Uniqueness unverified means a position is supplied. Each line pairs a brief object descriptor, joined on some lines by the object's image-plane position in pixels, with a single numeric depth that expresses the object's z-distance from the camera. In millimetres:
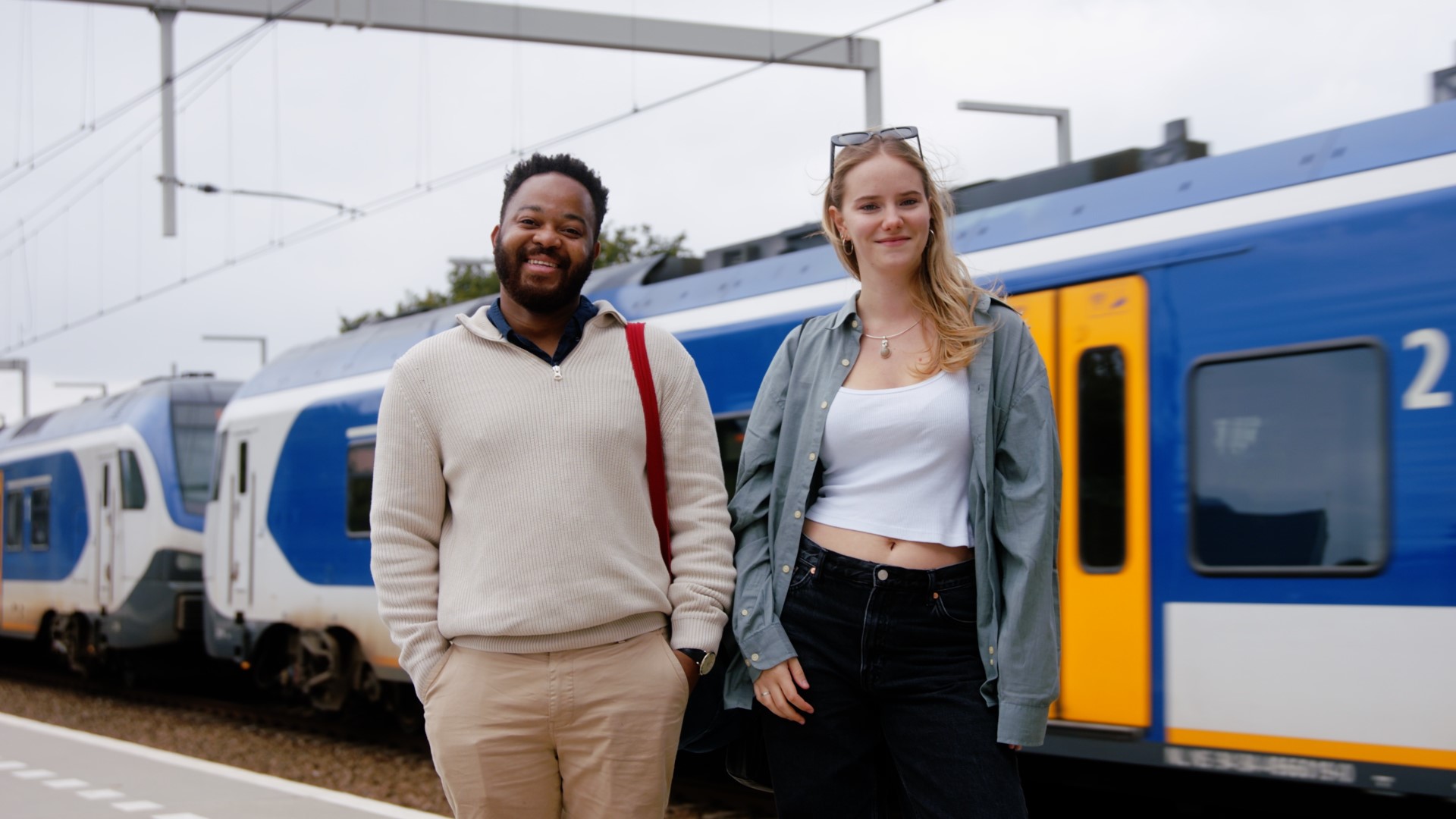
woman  2463
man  2584
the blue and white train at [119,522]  13742
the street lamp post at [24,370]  37109
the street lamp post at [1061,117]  12352
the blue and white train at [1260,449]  4316
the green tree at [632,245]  27484
